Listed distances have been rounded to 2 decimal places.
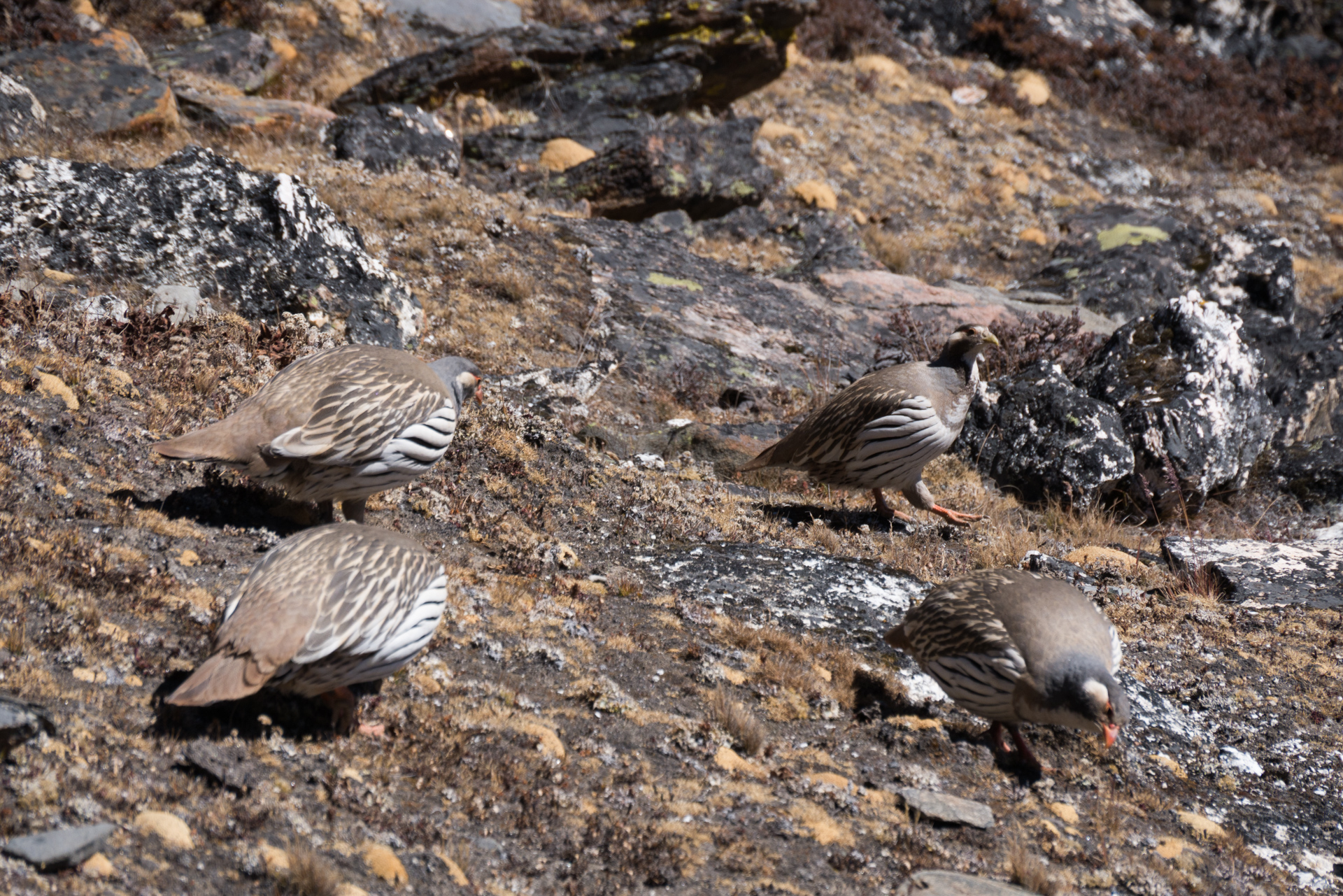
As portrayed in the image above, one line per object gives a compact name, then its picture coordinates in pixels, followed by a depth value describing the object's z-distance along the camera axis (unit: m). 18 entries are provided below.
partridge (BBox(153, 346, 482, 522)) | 12.75
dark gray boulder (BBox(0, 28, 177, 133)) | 27.70
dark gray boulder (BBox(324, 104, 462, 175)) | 30.02
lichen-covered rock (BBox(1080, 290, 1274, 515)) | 23.77
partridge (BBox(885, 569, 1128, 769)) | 11.75
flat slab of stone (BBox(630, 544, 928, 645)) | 15.97
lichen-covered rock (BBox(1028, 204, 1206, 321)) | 34.47
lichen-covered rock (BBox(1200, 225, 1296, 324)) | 33.06
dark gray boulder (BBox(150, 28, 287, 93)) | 35.03
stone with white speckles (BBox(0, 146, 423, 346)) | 19.20
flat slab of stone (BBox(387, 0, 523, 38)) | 43.97
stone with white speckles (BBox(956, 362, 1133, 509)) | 22.69
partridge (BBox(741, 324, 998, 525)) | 18.66
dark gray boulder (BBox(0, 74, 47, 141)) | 25.10
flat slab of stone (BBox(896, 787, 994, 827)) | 11.30
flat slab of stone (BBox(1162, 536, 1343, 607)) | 19.31
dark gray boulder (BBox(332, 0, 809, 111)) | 37.06
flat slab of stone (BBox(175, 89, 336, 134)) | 30.23
